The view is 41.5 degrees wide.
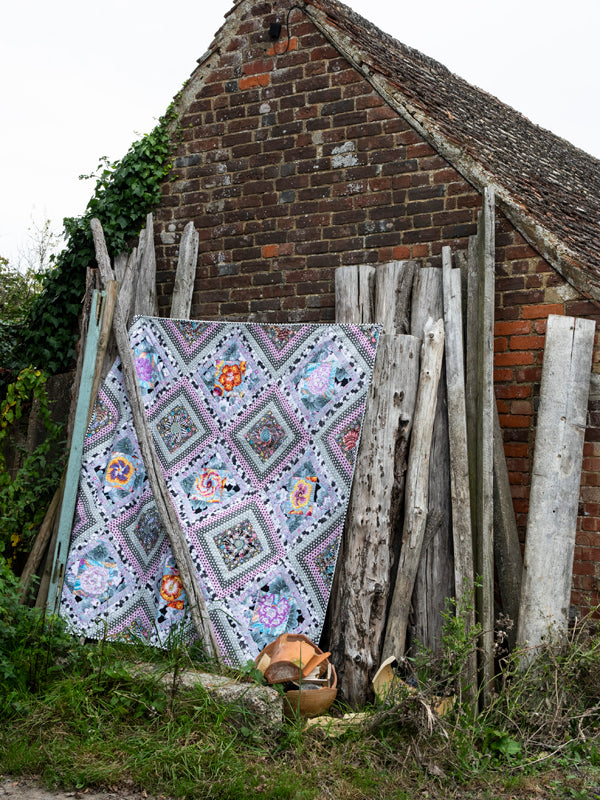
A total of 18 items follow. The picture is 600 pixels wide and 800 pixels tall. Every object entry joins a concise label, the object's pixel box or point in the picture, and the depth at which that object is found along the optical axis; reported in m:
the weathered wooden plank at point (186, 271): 5.84
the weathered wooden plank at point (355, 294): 4.99
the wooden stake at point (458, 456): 4.25
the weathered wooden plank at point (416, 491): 4.41
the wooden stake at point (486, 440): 4.27
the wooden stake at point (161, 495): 4.57
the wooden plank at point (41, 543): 5.33
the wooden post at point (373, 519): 4.37
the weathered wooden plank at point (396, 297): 4.86
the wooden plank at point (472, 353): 4.55
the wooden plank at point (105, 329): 5.33
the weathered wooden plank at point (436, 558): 4.48
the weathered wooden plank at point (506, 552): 4.57
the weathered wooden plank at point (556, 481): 4.30
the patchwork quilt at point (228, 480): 4.60
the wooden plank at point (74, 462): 5.03
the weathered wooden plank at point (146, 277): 5.73
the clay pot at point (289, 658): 4.09
